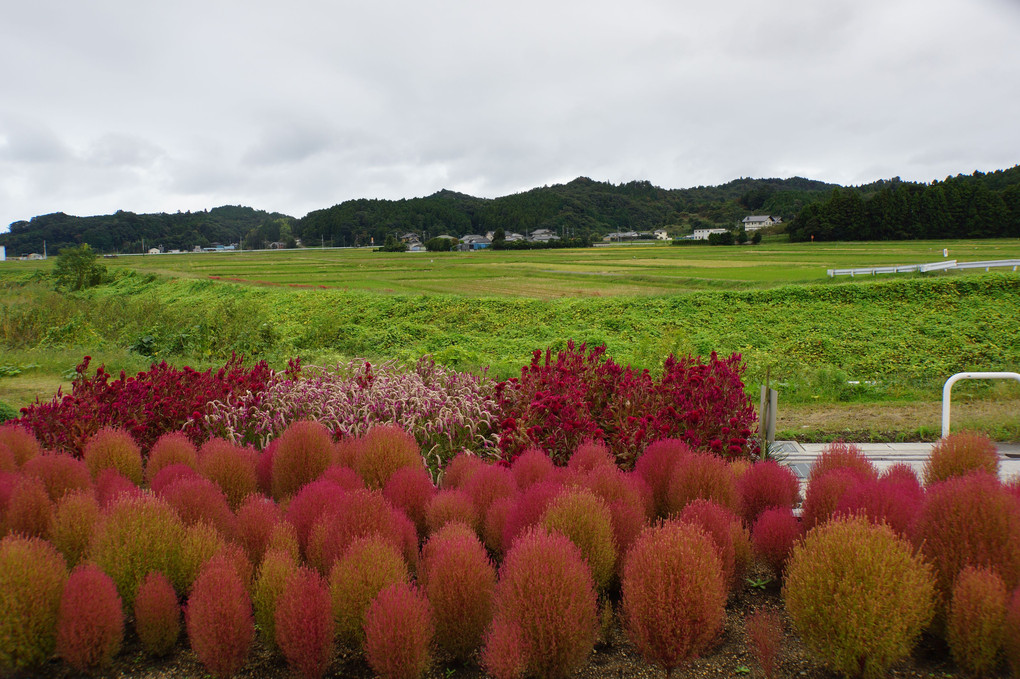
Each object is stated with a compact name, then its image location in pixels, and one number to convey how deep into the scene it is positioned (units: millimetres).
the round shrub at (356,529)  2545
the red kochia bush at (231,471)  3520
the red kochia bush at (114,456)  3869
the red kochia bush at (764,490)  3303
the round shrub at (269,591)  2293
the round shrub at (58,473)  3385
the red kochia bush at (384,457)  3537
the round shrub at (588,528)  2545
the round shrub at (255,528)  2681
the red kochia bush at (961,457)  3521
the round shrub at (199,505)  2852
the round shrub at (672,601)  2047
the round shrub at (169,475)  3203
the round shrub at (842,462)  3463
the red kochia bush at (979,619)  2100
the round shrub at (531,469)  3342
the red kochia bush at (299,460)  3650
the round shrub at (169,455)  3758
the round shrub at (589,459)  3412
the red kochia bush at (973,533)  2357
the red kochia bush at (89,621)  2191
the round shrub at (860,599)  2021
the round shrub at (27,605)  2172
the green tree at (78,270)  30733
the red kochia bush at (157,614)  2324
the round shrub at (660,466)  3377
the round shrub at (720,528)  2605
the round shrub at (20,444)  4160
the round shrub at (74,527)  2748
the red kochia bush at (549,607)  2033
